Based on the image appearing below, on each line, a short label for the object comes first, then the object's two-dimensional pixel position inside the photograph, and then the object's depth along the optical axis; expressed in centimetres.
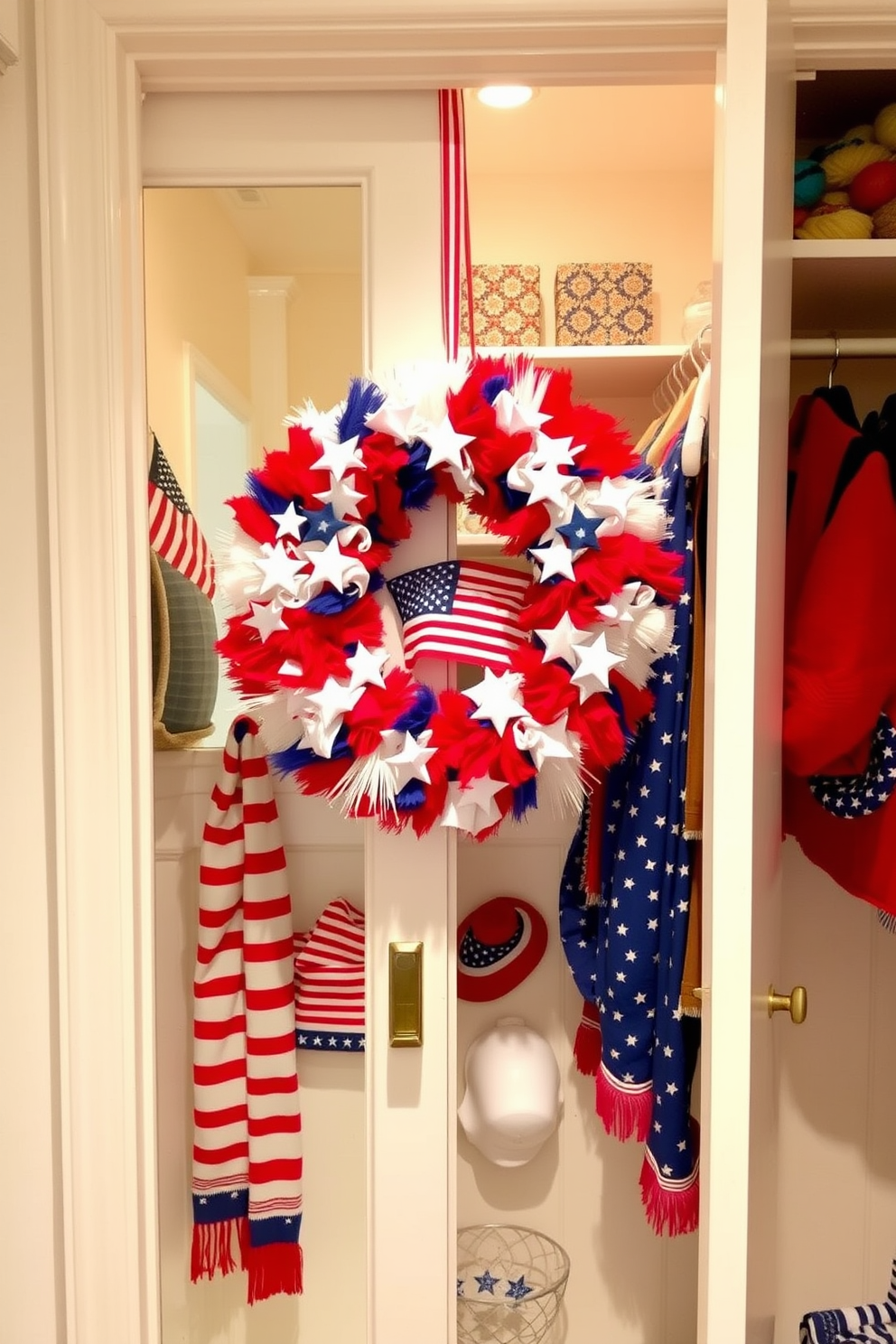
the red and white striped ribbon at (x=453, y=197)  114
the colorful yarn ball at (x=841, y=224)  125
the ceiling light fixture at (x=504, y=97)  173
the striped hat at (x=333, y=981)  122
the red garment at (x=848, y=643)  112
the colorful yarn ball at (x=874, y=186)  126
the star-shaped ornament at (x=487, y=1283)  155
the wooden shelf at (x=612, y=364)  172
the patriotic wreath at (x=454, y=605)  102
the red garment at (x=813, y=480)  124
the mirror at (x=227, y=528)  117
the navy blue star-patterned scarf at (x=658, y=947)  119
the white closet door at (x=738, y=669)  81
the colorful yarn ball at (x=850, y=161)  129
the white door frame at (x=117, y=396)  103
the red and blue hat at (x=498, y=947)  154
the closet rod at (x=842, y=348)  126
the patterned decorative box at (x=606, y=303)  188
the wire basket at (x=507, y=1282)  155
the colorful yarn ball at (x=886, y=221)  126
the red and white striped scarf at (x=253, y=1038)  123
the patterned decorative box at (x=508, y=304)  192
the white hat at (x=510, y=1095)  141
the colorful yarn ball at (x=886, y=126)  128
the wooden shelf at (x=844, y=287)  121
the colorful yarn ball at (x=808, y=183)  129
